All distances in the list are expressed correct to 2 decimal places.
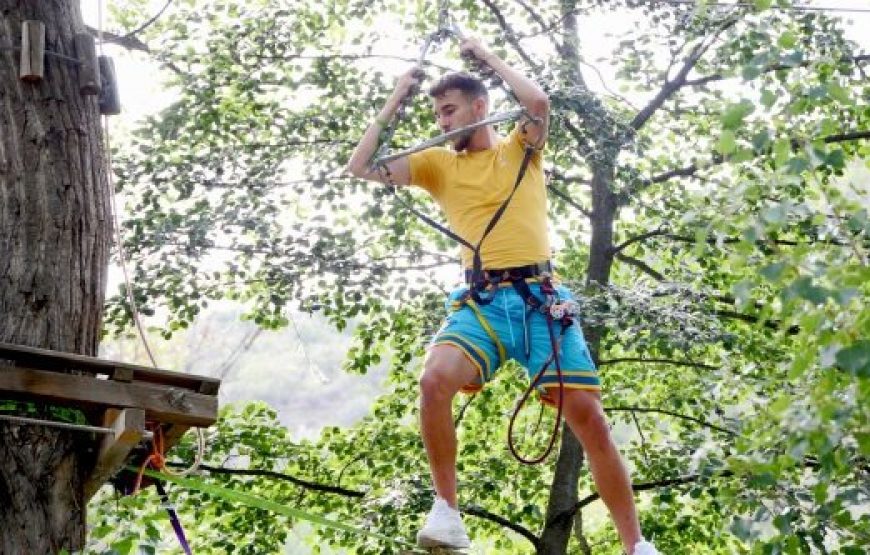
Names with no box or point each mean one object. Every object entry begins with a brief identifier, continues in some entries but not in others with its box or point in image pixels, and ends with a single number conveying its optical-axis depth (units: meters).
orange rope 8.86
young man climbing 8.88
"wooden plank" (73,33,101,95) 9.71
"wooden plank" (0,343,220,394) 8.16
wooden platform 8.11
